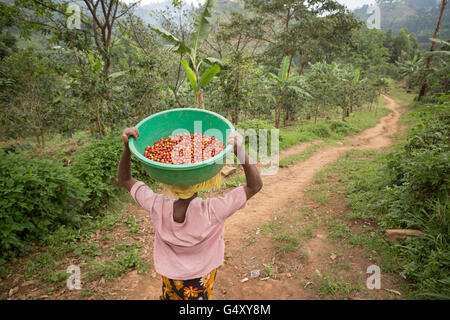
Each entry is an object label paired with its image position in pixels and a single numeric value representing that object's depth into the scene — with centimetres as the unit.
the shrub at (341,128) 1174
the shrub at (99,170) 416
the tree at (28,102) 667
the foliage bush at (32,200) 293
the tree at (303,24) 1277
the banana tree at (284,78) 1066
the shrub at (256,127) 809
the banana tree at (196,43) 560
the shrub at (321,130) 1081
